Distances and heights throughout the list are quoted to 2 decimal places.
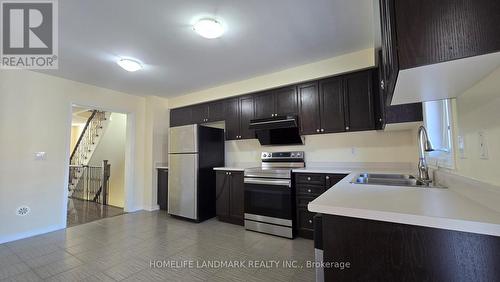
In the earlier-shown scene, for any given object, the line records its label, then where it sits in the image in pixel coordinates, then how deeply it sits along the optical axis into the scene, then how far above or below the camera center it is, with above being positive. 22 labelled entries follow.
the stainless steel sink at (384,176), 2.14 -0.29
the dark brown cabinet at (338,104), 2.75 +0.61
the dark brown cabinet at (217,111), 4.04 +0.78
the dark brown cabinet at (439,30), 0.69 +0.40
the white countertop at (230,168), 3.45 -0.28
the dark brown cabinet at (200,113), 4.27 +0.79
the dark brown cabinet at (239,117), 3.71 +0.61
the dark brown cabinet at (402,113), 2.07 +0.33
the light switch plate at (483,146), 0.96 -0.01
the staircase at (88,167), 5.48 -0.32
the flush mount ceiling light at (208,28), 2.06 +1.21
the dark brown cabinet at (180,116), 4.54 +0.79
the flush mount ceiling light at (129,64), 2.82 +1.19
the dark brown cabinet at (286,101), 3.28 +0.76
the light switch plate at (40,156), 3.20 +0.01
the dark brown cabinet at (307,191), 2.71 -0.55
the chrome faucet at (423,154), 1.50 -0.06
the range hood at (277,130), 3.22 +0.32
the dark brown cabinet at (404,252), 0.71 -0.39
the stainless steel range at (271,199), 2.88 -0.69
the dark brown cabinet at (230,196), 3.42 -0.74
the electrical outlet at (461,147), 1.22 -0.01
